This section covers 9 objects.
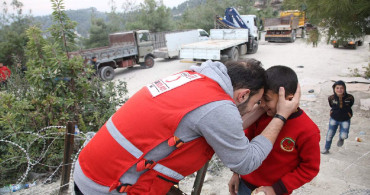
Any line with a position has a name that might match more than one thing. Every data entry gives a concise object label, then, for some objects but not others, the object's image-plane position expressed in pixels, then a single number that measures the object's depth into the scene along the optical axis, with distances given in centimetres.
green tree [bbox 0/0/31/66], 1368
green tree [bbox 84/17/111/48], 2308
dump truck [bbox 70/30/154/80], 1159
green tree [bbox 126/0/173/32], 2505
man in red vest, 117
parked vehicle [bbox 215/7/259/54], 1622
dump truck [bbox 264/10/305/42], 1994
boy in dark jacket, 409
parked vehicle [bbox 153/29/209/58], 1486
